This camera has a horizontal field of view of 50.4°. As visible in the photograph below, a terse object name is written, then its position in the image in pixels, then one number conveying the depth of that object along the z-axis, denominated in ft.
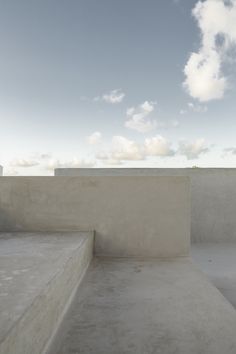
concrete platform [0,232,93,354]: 3.02
